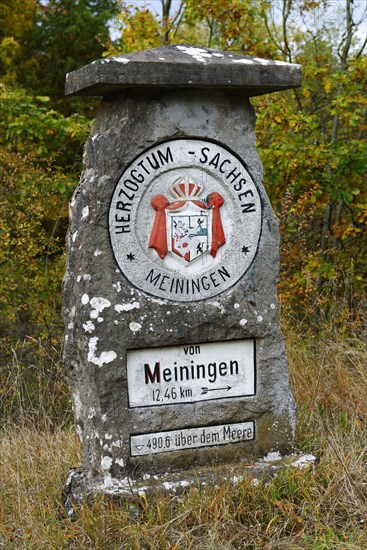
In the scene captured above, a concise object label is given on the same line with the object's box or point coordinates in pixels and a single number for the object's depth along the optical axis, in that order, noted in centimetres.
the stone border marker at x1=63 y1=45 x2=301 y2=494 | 332
